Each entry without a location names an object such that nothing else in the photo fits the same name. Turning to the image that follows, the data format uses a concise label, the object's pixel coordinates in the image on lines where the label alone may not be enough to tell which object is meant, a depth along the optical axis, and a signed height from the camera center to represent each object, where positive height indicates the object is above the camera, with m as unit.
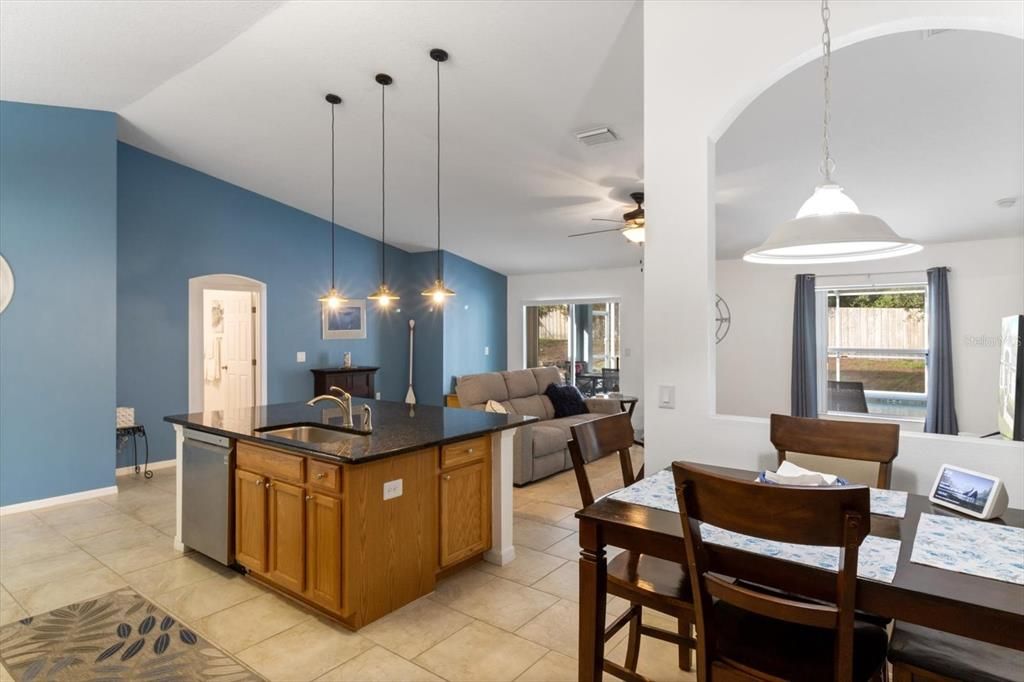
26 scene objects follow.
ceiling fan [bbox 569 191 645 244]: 4.76 +1.03
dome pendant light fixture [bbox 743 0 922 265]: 1.53 +0.32
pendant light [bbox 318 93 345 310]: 4.18 +0.36
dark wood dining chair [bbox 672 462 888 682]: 1.16 -0.60
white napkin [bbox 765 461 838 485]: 1.75 -0.45
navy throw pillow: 6.41 -0.72
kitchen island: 2.60 -0.87
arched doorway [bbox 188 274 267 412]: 6.17 -0.04
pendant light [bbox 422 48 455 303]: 3.64 +0.36
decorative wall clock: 7.09 +0.29
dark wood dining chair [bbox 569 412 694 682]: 1.76 -0.82
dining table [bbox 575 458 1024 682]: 1.13 -0.57
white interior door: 6.80 -0.16
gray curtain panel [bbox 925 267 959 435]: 5.47 -0.21
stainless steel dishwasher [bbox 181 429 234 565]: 3.20 -0.97
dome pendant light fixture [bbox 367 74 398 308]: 3.97 +0.38
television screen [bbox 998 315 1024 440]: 2.56 -0.20
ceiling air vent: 4.16 +1.61
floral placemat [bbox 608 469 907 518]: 1.70 -0.53
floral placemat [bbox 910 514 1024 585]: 1.28 -0.54
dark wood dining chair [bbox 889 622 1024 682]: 1.28 -0.78
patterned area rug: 2.29 -1.42
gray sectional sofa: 5.20 -0.80
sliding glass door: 8.53 -0.02
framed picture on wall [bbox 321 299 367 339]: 7.48 +0.28
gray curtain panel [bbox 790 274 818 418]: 6.38 -0.14
